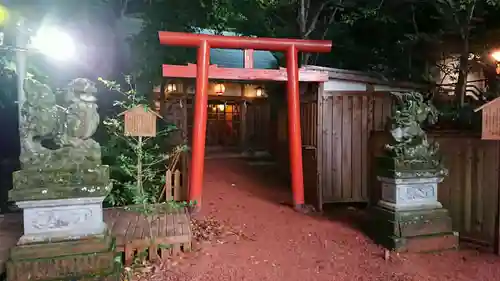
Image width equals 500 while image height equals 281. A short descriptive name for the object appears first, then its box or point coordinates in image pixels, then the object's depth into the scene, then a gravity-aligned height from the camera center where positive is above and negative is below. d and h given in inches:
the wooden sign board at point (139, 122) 259.0 +3.3
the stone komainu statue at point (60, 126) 160.1 +0.5
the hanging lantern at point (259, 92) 637.9 +62.5
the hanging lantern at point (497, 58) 355.3 +67.7
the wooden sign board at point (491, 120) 210.7 +2.1
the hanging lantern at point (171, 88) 510.9 +56.7
